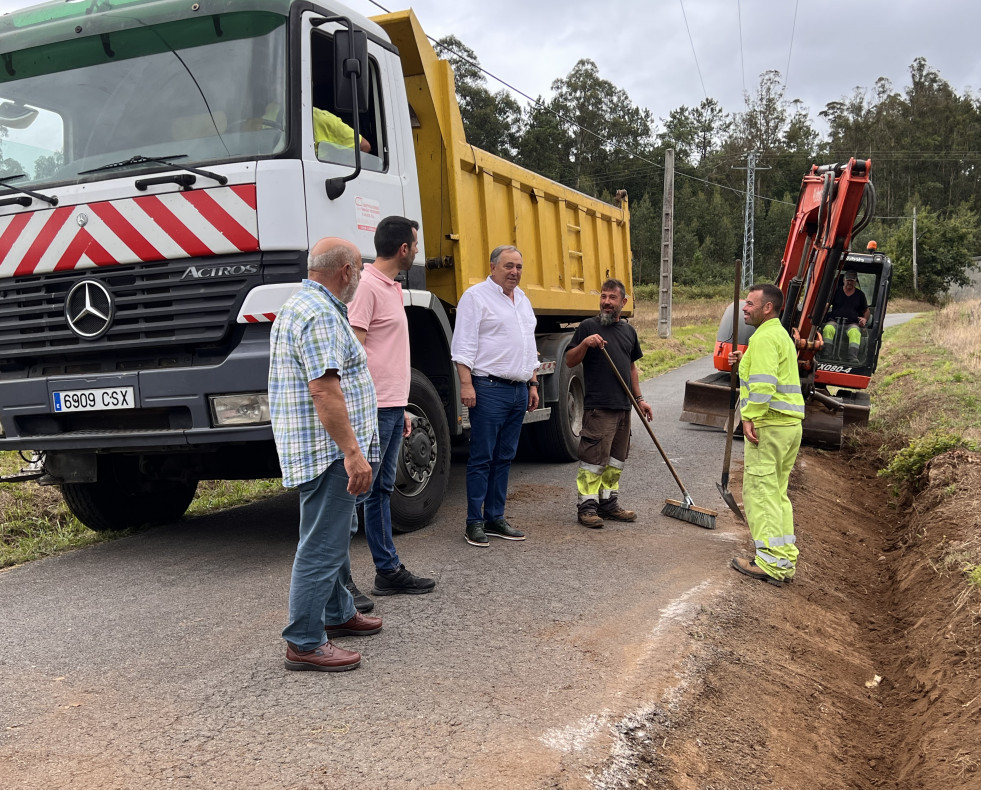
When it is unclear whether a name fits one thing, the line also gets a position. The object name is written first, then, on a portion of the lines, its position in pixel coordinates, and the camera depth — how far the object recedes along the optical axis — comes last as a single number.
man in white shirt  5.36
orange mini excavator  9.07
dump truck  4.62
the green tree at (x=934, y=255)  52.09
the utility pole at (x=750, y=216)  38.00
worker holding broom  6.07
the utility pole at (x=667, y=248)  25.27
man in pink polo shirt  4.31
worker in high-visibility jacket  5.07
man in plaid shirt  3.24
